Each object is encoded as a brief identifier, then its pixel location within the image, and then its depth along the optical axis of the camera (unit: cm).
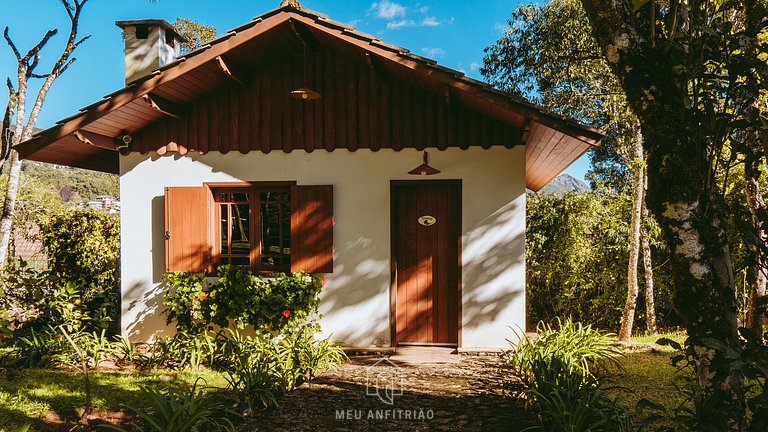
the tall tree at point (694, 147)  241
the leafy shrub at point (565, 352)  424
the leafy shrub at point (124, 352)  586
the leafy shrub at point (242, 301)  578
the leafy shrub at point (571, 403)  319
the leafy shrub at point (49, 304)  591
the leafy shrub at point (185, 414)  332
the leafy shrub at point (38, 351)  554
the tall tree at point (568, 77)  762
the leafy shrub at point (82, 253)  732
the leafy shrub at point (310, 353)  495
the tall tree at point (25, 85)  783
